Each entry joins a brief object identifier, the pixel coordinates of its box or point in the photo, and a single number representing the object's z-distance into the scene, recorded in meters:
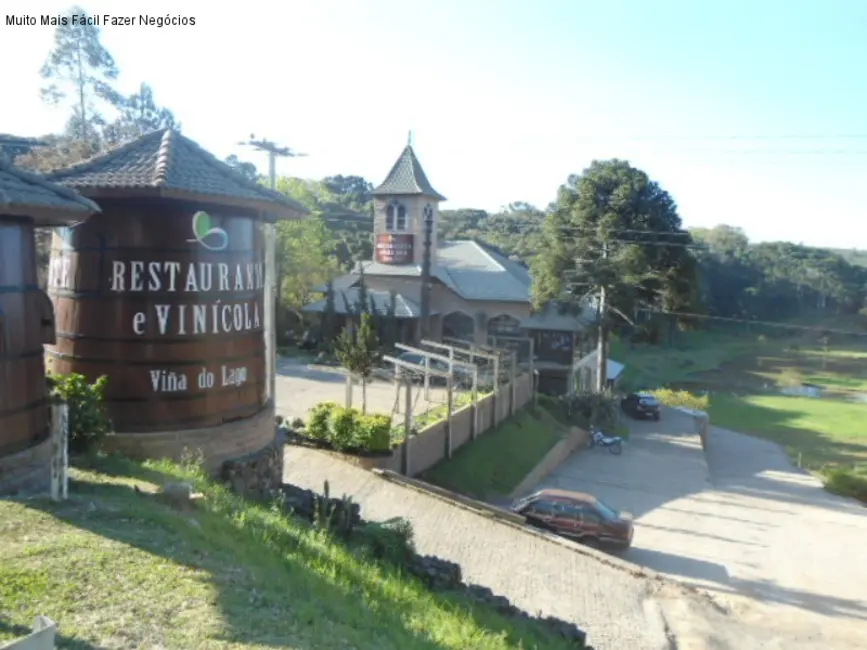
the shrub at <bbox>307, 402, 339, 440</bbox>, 17.88
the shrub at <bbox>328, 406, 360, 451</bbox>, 17.41
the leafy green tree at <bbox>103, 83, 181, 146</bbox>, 43.25
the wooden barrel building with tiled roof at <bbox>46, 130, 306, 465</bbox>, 9.93
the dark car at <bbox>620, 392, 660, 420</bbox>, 34.91
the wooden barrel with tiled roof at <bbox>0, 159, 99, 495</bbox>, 7.21
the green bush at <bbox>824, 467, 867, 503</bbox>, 25.52
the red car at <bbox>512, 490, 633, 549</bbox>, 16.25
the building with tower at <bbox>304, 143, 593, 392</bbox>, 32.97
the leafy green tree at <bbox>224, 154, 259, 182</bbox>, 70.72
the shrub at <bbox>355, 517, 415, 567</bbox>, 10.10
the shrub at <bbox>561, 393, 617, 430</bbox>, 30.38
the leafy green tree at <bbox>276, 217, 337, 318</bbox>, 40.09
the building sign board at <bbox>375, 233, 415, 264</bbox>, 34.62
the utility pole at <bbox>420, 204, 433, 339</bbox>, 32.59
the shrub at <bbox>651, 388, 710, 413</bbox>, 40.31
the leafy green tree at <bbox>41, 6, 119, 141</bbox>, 41.44
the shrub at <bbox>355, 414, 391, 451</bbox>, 17.22
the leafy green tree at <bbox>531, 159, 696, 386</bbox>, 32.28
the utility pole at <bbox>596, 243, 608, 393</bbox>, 32.62
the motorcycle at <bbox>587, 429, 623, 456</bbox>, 27.57
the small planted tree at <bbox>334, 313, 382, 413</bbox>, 21.05
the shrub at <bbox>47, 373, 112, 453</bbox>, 8.96
